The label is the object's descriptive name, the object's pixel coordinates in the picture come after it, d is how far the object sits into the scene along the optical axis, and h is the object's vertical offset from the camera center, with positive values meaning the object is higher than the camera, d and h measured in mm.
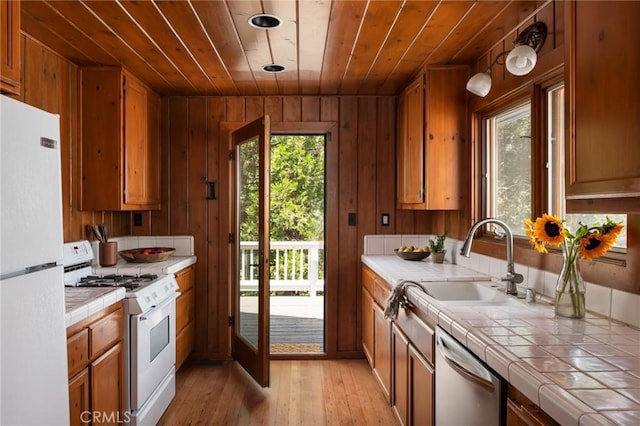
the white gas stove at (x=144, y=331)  2402 -712
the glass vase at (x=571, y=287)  1640 -293
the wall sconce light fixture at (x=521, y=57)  1956 +702
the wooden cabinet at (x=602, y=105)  1148 +297
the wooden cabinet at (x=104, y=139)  3082 +505
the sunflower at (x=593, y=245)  1521 -127
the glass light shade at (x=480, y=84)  2352 +675
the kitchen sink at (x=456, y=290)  2447 -453
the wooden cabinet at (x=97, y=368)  1867 -738
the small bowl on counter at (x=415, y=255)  3424 -352
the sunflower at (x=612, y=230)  1504 -72
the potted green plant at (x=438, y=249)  3312 -302
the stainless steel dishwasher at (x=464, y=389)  1303 -599
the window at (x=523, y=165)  2162 +250
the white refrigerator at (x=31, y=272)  1295 -196
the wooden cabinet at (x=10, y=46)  1519 +579
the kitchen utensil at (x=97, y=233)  3127 -162
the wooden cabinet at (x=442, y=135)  3066 +524
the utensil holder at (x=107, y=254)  3125 -307
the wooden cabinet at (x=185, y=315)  3365 -839
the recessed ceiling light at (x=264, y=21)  2248 +987
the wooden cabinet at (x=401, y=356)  1989 -824
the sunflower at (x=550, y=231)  1655 -82
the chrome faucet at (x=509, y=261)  2104 -250
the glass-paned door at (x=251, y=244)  3197 -275
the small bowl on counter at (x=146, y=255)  3293 -334
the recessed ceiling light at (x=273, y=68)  3066 +1004
